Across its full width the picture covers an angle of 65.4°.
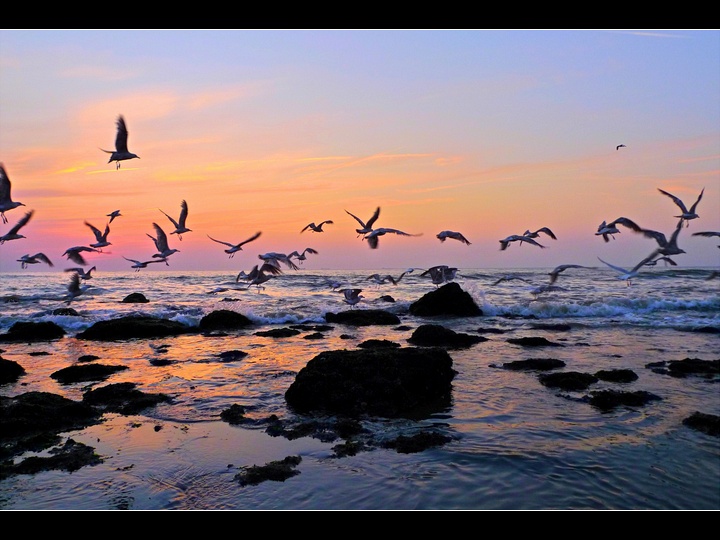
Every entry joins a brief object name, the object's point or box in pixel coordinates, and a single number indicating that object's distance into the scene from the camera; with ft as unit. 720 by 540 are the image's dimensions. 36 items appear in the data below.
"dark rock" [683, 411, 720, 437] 28.76
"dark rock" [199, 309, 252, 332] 77.00
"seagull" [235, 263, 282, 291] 58.59
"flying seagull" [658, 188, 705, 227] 44.55
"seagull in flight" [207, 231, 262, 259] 52.67
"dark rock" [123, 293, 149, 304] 115.44
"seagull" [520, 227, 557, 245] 54.77
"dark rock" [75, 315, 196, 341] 67.51
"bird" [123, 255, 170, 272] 58.77
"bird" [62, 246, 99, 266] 56.80
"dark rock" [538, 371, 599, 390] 38.62
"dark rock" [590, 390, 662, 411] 33.83
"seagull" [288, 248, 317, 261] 68.19
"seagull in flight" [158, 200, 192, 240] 57.77
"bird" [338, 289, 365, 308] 85.93
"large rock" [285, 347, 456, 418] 33.78
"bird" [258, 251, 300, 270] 52.06
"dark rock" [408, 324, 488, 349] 58.08
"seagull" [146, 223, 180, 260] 58.03
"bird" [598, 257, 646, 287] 35.82
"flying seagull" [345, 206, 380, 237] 57.77
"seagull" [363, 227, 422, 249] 49.47
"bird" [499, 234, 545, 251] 53.01
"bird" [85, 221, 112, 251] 59.21
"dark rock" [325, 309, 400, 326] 78.48
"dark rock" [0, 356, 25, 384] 43.62
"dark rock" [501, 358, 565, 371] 45.11
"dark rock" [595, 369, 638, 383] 40.55
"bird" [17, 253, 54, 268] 56.18
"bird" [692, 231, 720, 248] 41.02
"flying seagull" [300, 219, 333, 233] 66.59
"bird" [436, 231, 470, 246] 52.85
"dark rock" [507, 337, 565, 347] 58.08
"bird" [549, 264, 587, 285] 39.78
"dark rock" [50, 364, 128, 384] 44.04
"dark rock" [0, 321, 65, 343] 66.80
